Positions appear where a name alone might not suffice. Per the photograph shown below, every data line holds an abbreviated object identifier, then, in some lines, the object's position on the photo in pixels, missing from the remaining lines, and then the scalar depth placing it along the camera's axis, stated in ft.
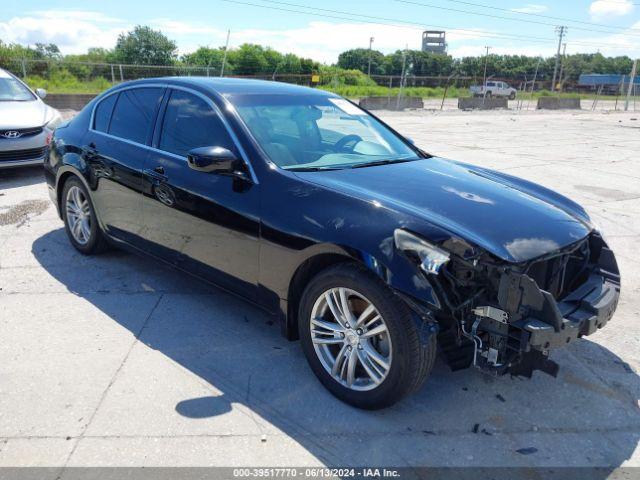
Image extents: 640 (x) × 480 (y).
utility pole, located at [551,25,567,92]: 269.77
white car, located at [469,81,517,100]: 171.32
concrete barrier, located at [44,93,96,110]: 71.50
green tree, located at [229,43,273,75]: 173.27
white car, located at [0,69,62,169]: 26.76
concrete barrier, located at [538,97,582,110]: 116.37
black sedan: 8.68
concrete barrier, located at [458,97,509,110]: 103.86
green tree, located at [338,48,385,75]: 317.42
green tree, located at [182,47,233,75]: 163.17
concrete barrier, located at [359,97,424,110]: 91.81
